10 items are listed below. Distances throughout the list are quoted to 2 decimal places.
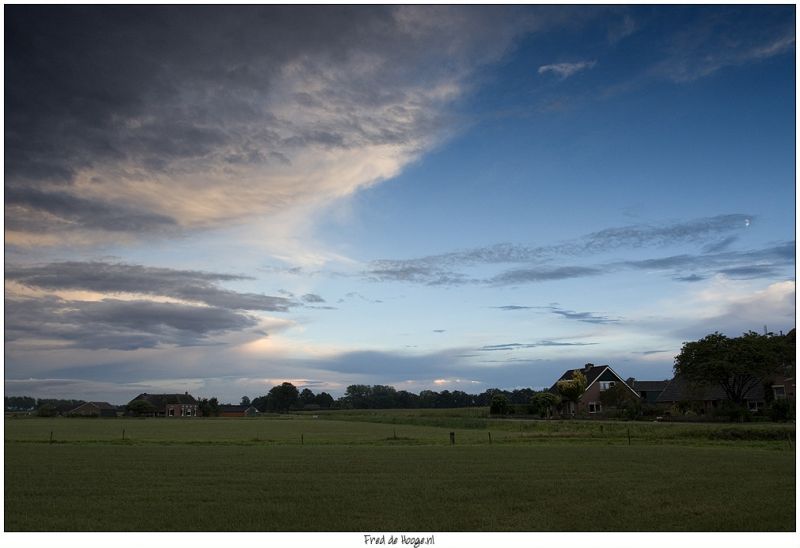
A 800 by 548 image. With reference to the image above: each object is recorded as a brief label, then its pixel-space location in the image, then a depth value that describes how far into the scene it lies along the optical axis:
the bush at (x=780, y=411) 61.06
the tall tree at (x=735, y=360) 73.88
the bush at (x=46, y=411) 150.12
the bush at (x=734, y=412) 64.75
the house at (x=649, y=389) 114.88
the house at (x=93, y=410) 173.61
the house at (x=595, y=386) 103.12
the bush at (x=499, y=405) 103.94
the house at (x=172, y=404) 175.50
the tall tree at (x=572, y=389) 97.88
